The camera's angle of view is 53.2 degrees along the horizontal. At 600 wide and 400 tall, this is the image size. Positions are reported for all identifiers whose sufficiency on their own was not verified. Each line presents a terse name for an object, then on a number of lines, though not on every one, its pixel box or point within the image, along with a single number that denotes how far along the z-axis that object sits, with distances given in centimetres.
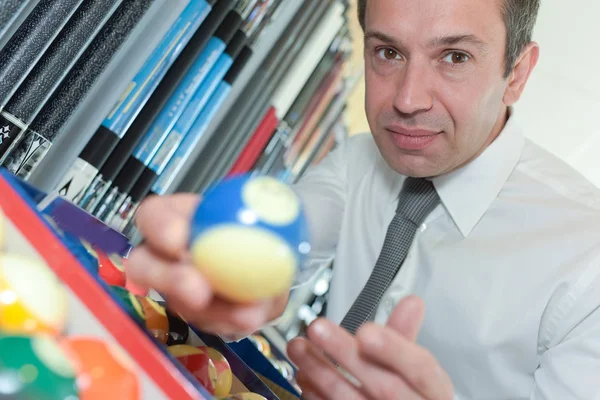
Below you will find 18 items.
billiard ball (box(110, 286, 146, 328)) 73
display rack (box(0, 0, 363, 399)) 72
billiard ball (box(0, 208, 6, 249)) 71
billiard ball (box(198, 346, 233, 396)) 92
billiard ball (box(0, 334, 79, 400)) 55
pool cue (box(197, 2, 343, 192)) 204
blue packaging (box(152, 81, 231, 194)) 164
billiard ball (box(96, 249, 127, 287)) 96
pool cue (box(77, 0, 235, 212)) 133
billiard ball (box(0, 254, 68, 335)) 66
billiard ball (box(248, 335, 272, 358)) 160
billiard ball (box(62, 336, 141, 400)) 62
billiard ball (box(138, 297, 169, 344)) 91
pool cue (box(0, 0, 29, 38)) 87
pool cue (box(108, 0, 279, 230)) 153
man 130
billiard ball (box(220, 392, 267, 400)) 90
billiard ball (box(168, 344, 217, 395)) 87
